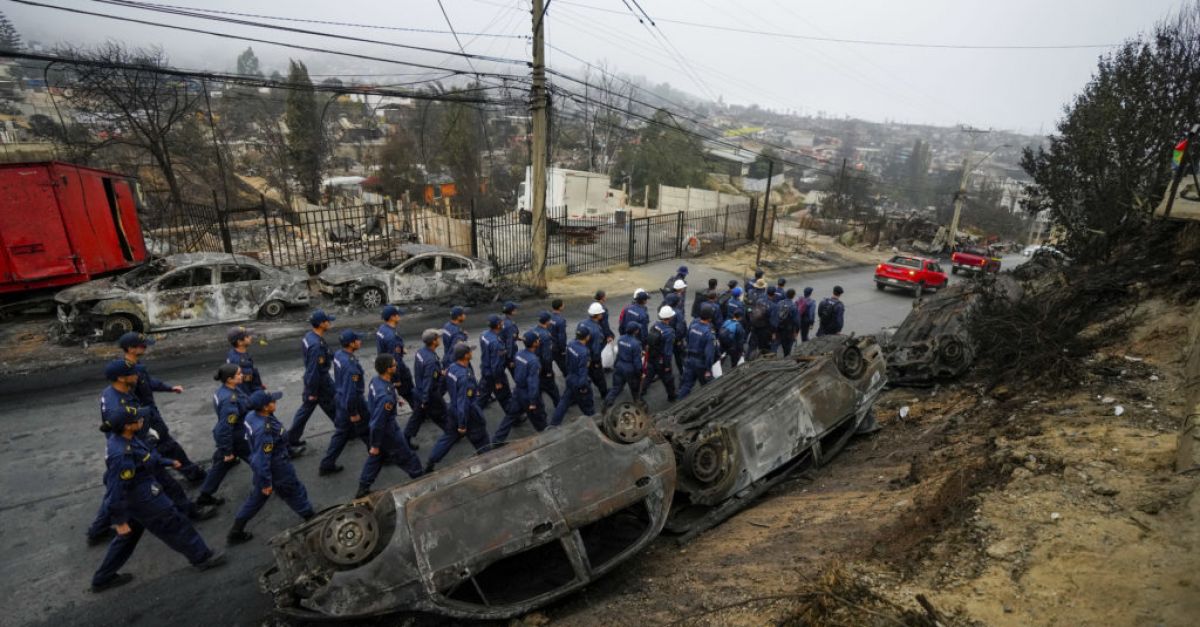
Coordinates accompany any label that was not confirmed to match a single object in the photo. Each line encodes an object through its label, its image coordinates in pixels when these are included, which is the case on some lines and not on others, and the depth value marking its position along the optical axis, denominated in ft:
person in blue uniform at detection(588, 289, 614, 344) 28.14
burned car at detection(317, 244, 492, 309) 38.40
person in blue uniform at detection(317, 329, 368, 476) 18.85
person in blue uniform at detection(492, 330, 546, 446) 21.15
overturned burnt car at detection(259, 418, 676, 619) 11.58
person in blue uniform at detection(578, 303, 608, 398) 24.90
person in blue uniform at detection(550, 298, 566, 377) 26.00
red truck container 30.48
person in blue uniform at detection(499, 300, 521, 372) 24.34
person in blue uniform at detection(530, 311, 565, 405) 24.22
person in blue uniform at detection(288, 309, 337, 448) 20.34
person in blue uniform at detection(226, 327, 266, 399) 19.11
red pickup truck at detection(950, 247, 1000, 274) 76.43
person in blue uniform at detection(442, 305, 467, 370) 23.54
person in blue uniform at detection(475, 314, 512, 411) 22.56
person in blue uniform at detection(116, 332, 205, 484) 17.94
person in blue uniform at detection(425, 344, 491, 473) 19.24
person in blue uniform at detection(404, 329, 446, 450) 20.45
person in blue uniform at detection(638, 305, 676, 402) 26.32
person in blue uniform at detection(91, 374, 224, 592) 13.33
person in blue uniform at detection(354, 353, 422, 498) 17.24
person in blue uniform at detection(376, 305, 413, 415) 22.25
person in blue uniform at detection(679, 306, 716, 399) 25.71
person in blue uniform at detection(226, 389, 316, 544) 15.24
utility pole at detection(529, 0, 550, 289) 39.83
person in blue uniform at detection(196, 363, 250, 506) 16.63
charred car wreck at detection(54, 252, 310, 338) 29.60
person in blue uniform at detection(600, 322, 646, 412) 24.54
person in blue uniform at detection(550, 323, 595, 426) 22.95
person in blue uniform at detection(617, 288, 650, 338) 27.76
